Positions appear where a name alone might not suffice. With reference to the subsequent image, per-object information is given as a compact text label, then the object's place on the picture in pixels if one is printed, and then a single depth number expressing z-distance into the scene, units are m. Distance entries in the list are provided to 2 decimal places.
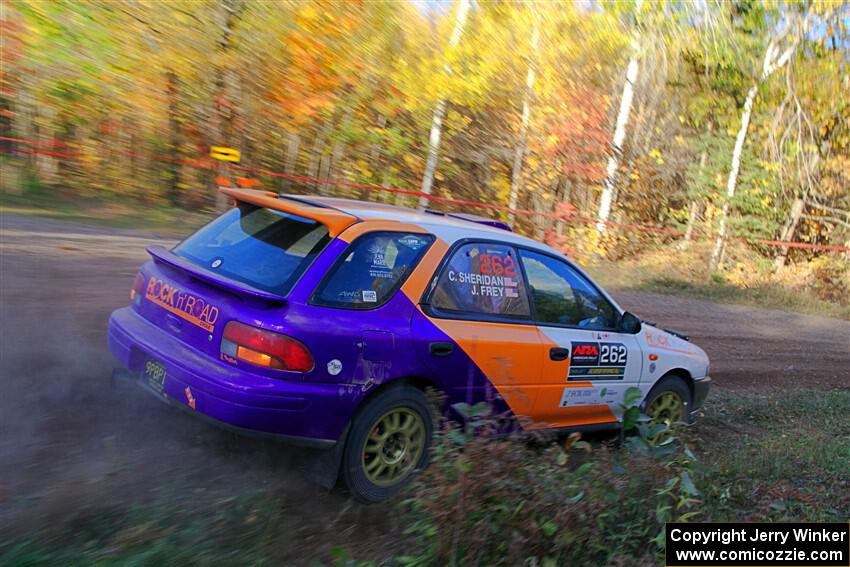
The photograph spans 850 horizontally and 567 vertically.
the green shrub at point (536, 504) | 3.27
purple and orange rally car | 3.96
